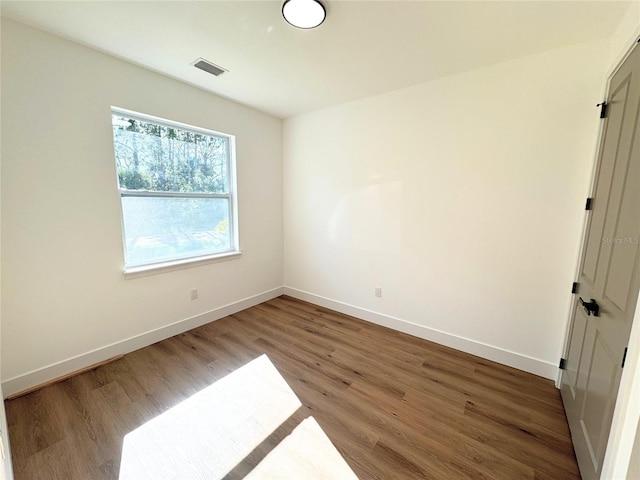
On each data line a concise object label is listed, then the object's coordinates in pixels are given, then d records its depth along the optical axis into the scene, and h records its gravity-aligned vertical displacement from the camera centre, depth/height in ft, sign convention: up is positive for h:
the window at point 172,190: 7.86 +0.53
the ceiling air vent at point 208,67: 7.16 +4.00
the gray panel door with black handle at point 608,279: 3.78 -1.10
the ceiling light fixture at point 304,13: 4.96 +3.88
